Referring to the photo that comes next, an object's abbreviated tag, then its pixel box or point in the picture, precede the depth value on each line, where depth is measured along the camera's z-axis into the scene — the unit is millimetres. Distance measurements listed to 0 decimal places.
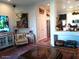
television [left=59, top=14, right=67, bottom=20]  5086
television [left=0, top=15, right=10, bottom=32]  3220
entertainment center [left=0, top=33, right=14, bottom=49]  3083
